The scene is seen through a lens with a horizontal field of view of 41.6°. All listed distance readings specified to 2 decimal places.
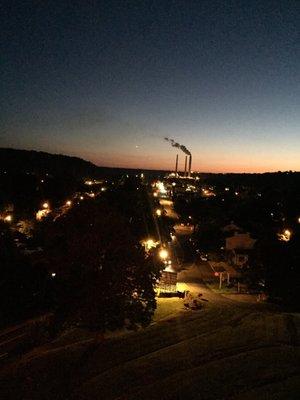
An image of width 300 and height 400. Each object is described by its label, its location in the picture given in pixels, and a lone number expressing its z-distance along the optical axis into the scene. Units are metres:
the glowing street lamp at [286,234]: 48.61
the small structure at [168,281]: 31.47
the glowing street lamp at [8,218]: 58.62
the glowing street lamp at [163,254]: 35.67
